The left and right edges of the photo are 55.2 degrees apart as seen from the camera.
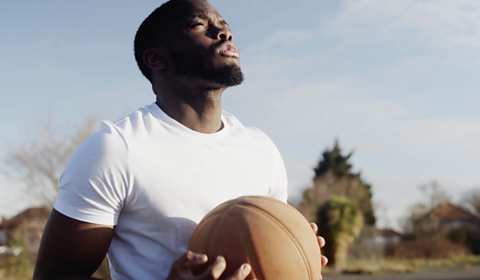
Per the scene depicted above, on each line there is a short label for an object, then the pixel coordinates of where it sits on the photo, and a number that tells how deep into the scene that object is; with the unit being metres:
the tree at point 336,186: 26.54
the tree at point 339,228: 20.45
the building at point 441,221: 27.91
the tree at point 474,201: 33.72
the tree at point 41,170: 19.06
